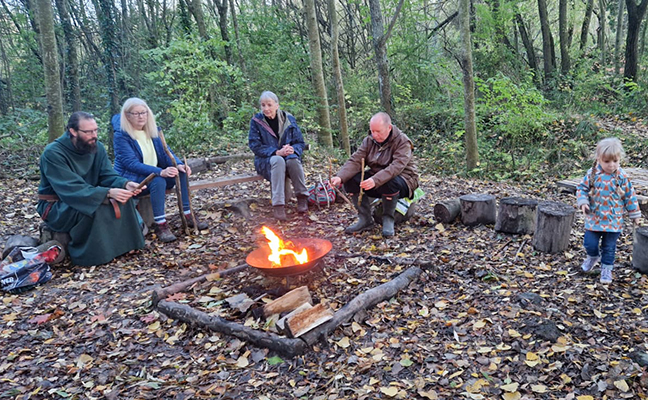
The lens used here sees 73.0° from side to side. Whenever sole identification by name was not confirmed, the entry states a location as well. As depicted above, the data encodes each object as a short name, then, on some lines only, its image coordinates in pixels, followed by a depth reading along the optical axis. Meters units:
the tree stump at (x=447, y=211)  5.33
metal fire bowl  3.51
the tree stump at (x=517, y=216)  4.80
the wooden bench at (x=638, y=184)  5.57
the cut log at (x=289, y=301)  3.32
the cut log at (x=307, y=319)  2.98
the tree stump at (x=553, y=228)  4.34
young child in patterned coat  3.70
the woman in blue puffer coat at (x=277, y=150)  5.61
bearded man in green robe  4.42
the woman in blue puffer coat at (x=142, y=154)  4.98
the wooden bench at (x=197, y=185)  5.27
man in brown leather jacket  4.92
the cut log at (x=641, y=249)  3.82
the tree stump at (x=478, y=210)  5.21
